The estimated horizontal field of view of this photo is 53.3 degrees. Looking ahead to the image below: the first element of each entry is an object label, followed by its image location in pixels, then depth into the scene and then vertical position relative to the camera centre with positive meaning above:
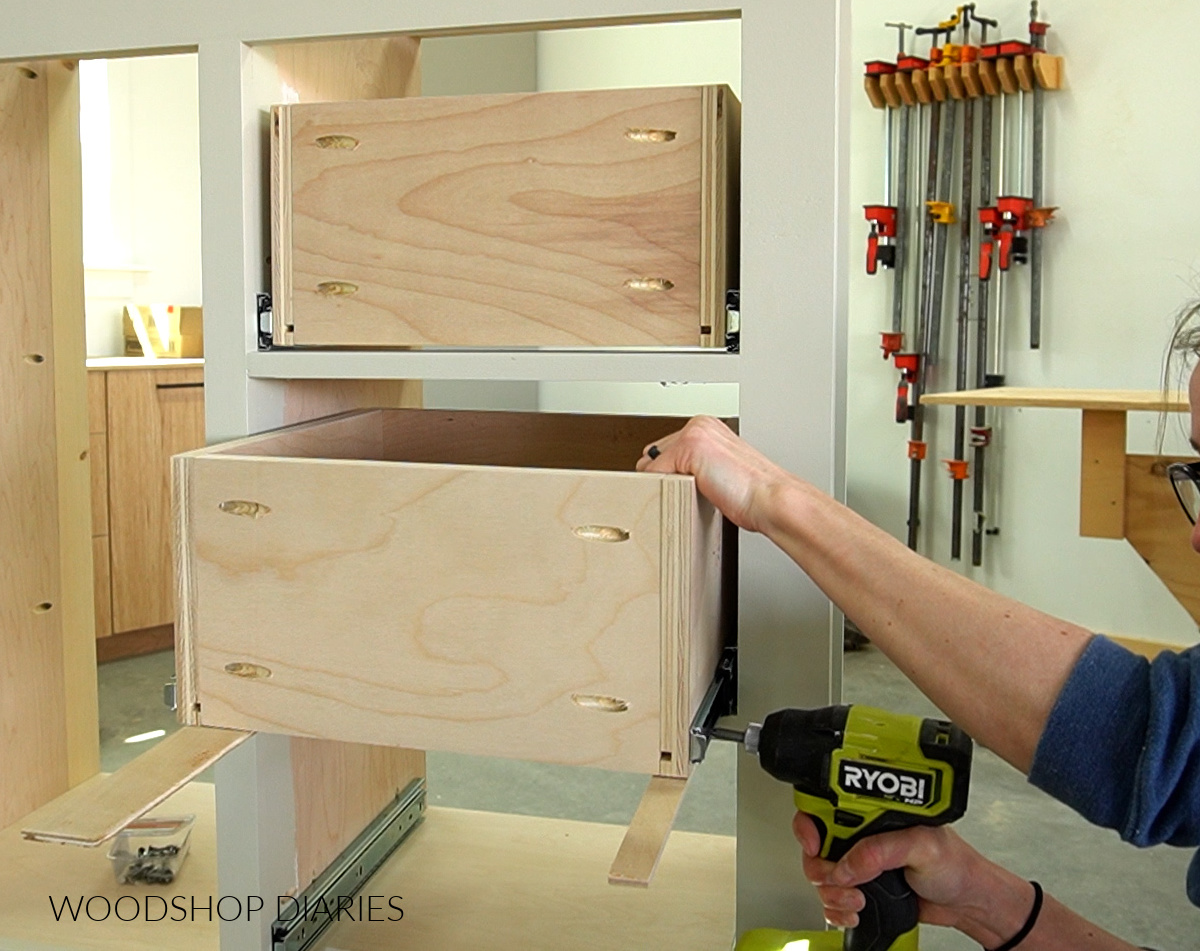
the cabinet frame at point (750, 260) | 1.08 +0.12
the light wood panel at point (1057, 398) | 2.20 -0.03
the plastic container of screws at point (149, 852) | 1.61 -0.64
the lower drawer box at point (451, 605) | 0.98 -0.19
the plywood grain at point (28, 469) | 1.75 -0.13
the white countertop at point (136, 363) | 3.47 +0.07
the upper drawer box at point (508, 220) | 1.12 +0.16
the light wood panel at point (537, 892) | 1.44 -0.66
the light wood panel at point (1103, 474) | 2.40 -0.18
